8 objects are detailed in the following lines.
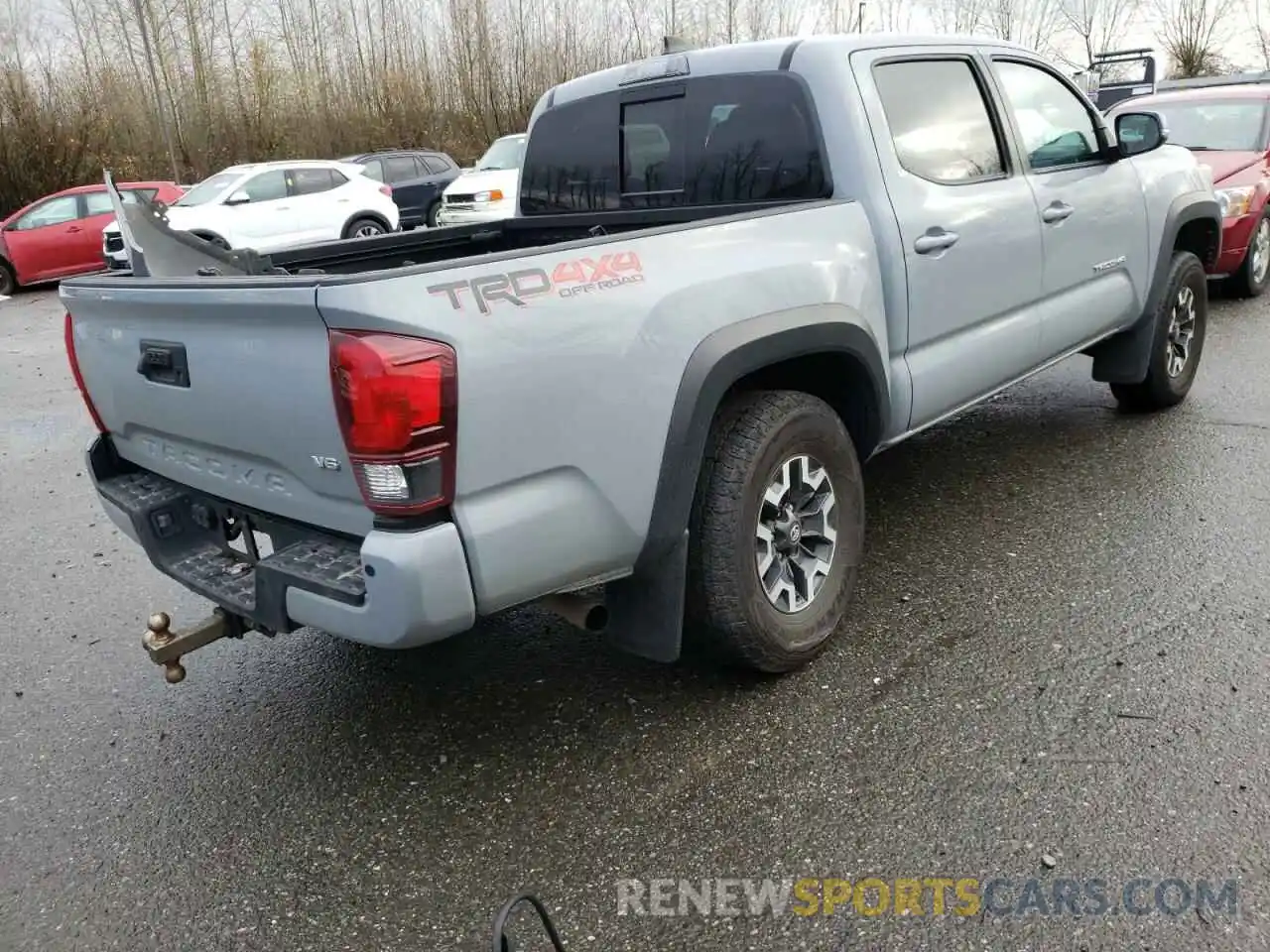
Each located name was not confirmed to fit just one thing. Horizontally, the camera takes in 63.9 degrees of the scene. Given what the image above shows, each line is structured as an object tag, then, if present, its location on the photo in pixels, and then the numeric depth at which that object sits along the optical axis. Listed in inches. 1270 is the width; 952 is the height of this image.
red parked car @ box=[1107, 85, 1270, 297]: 320.5
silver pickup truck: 91.4
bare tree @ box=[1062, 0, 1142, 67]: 1195.9
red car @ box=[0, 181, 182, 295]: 618.8
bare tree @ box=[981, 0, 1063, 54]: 1151.0
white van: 613.9
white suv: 574.9
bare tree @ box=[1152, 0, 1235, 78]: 1197.0
